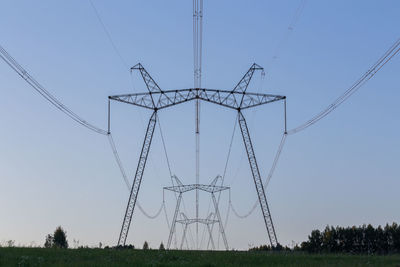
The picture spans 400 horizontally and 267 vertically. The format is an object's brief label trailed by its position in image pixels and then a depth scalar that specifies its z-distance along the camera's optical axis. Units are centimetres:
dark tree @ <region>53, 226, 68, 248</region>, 16315
